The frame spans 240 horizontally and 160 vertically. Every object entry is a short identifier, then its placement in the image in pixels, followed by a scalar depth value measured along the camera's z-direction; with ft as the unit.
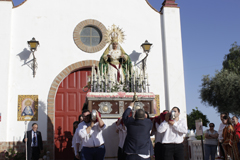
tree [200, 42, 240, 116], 51.60
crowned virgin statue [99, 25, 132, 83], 25.85
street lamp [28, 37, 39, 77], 33.86
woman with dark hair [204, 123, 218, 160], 27.20
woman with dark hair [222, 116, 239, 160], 24.25
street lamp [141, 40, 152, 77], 35.63
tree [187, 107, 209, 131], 84.71
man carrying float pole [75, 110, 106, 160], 17.56
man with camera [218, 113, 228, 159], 26.08
